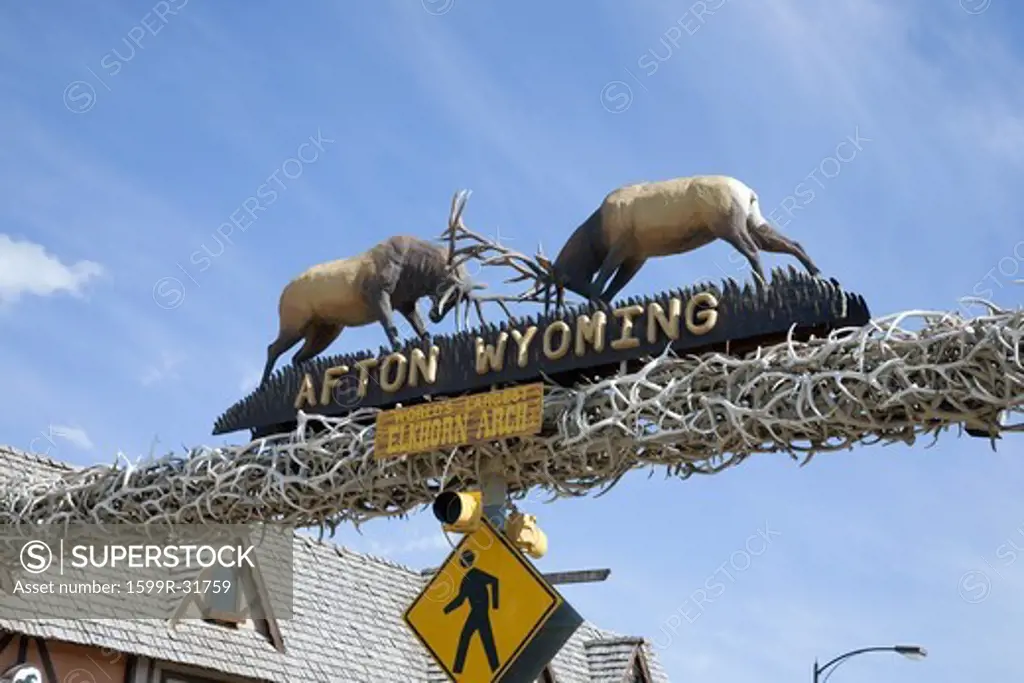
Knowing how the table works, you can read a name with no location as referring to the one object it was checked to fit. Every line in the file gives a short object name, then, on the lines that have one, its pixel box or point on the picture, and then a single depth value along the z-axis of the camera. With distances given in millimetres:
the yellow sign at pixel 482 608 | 7305
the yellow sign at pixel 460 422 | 8258
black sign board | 7879
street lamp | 19766
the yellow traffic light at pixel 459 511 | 7750
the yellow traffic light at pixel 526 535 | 8156
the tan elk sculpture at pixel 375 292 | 10102
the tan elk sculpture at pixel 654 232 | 8695
